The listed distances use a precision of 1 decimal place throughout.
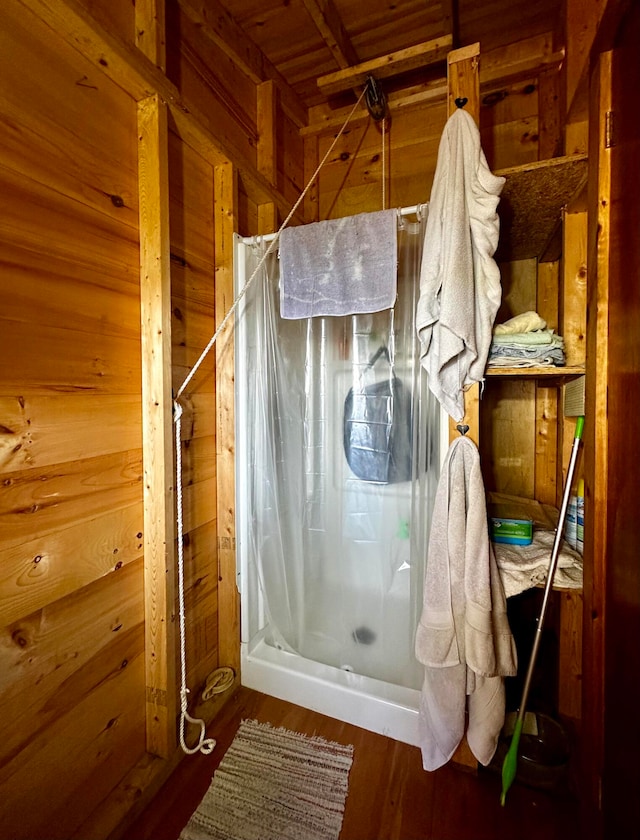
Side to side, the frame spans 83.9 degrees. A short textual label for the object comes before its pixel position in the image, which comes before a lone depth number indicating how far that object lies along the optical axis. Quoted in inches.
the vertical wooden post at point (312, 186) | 75.9
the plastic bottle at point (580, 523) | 44.4
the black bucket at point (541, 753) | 41.6
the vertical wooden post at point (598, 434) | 33.4
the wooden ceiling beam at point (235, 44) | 49.9
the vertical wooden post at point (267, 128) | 63.0
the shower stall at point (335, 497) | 48.3
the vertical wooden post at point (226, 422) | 54.2
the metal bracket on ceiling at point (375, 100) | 58.7
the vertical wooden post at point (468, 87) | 40.9
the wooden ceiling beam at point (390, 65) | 50.3
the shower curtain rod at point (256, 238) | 53.9
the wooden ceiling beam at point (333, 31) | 50.9
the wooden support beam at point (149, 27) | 40.6
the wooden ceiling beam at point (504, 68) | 57.1
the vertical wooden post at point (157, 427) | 41.8
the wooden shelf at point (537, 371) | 39.4
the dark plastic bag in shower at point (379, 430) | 48.7
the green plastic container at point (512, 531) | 47.1
